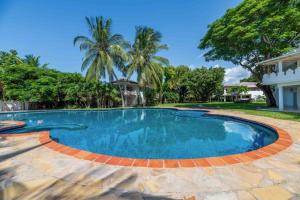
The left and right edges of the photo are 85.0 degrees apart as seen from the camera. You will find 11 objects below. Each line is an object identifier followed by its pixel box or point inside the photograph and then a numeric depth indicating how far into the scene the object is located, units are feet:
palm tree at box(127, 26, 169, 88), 68.08
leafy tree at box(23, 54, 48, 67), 102.05
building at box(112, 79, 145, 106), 81.92
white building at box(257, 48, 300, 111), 38.78
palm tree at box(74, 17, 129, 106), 62.88
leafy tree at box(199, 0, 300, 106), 42.16
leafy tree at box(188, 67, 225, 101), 90.89
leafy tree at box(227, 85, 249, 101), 104.83
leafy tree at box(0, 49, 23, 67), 87.61
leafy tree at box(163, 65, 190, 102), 98.50
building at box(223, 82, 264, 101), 116.12
